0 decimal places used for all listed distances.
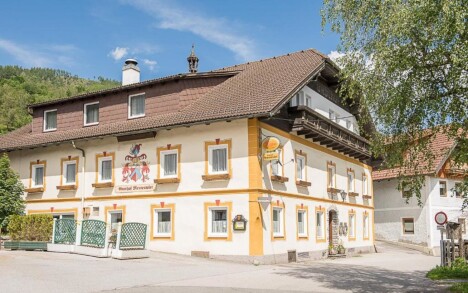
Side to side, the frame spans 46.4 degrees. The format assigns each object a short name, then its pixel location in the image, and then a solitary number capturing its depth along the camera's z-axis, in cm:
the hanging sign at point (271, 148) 2034
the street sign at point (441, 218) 1708
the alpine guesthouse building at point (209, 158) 2130
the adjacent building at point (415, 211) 3828
